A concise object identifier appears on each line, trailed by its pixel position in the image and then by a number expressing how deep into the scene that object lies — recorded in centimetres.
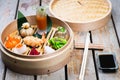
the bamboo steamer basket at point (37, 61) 124
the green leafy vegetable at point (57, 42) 133
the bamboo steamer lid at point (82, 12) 155
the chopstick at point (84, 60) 124
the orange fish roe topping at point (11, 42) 135
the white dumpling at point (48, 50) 129
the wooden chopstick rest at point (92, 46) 143
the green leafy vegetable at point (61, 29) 144
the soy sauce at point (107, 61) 128
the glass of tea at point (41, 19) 146
